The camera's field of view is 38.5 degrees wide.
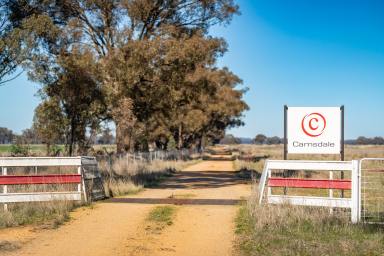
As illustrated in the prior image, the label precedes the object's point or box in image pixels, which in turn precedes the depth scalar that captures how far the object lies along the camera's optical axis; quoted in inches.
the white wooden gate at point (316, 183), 461.7
